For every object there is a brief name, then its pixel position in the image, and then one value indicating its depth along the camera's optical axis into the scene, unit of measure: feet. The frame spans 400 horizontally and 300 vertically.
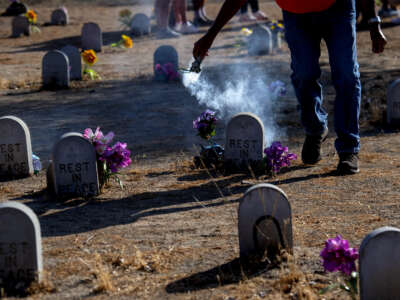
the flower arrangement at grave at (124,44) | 41.34
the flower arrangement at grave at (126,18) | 52.75
